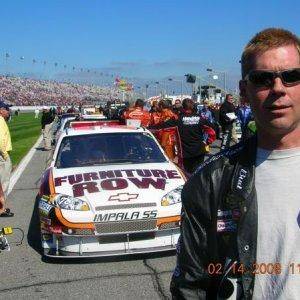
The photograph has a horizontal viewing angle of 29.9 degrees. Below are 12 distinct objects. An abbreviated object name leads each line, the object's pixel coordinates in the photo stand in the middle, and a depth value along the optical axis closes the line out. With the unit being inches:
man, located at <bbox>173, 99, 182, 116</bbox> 700.0
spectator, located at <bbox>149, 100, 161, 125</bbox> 580.3
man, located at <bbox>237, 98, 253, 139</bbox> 587.1
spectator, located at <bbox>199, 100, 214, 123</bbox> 879.8
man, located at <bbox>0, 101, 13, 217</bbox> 347.9
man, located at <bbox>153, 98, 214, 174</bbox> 386.6
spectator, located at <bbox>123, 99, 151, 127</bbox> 573.0
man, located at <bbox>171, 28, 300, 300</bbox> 73.7
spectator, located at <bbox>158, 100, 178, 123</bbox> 550.1
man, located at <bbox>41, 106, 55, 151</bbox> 925.2
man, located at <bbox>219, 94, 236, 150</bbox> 716.9
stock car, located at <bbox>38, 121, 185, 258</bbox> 234.1
